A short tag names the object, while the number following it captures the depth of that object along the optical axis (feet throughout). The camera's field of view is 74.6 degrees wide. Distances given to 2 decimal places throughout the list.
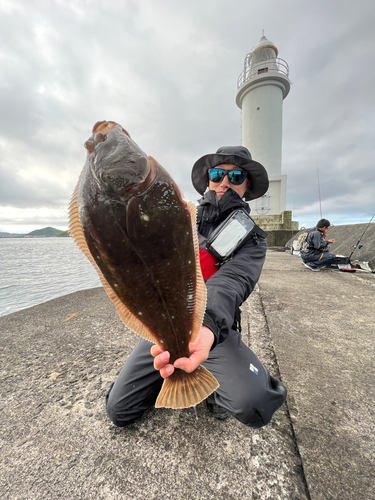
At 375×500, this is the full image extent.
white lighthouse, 48.35
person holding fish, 1.65
